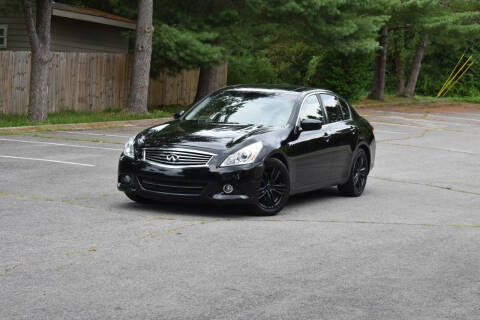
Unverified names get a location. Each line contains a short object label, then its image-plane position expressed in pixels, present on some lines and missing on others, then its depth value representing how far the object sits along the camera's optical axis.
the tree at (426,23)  39.41
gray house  29.09
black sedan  9.62
